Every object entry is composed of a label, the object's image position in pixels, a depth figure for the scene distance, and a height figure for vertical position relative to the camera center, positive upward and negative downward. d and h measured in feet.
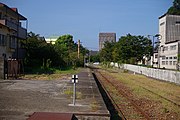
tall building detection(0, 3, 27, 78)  96.53 +10.54
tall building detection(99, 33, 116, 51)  585.14 +51.53
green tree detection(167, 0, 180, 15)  276.76 +52.67
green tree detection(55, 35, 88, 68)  164.10 +2.78
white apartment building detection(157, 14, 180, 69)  221.68 +22.50
